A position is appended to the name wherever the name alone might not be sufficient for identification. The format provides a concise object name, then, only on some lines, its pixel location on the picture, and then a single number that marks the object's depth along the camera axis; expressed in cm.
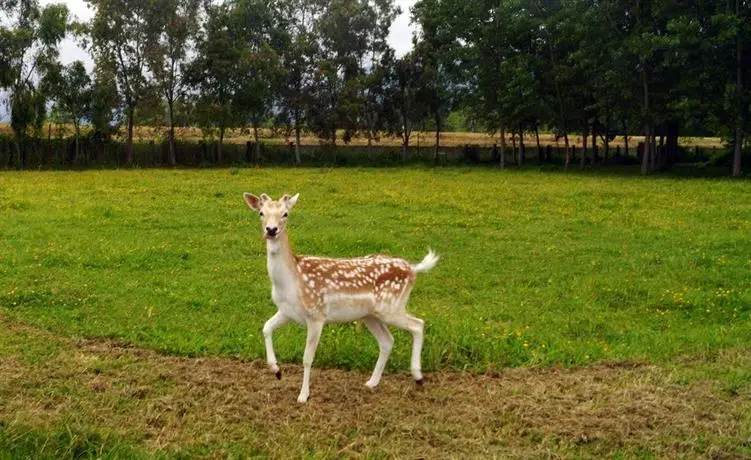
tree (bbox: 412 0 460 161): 4920
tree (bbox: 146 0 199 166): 4616
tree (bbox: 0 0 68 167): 4184
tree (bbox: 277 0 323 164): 5166
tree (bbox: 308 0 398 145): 5191
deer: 691
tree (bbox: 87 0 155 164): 4509
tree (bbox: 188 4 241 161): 4781
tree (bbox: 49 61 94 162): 4425
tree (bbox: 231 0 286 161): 4856
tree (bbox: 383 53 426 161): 5338
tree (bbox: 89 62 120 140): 4519
